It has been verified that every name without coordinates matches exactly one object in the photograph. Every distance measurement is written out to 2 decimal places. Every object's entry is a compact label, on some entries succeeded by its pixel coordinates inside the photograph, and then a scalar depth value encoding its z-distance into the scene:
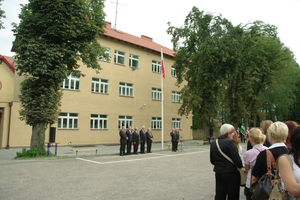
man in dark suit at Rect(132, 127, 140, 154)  17.36
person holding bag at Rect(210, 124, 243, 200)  4.28
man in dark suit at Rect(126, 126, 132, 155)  16.91
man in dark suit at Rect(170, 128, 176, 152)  19.14
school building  21.81
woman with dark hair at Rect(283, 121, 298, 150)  3.63
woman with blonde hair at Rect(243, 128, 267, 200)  4.30
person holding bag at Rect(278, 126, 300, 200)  2.38
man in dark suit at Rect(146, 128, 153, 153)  18.09
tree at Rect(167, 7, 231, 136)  25.25
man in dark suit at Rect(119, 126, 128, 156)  16.30
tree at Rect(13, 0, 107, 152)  13.84
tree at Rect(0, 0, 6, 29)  12.26
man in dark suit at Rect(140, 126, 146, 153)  17.72
